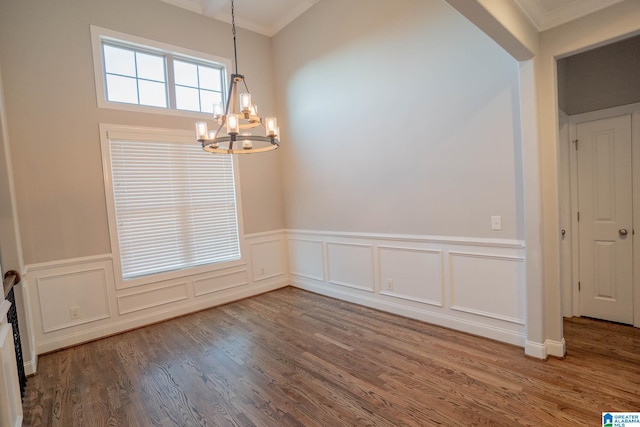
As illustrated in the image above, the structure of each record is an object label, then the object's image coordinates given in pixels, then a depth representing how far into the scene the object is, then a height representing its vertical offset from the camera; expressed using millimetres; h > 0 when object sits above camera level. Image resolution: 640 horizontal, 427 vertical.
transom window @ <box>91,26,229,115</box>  3672 +1707
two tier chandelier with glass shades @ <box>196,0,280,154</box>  2477 +646
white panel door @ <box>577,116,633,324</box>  3102 -404
